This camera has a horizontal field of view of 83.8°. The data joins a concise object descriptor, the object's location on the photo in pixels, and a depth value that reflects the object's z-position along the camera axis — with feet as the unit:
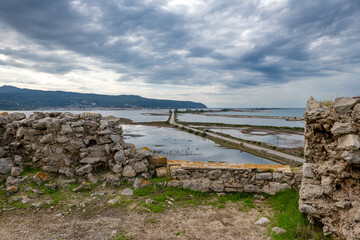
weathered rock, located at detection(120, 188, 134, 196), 21.58
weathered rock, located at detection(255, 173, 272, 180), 22.68
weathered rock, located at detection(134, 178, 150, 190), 22.54
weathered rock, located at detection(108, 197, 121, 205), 19.90
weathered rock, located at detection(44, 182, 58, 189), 21.88
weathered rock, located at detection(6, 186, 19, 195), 20.56
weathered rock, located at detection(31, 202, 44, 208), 18.93
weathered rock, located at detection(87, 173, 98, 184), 23.71
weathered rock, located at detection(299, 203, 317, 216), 14.83
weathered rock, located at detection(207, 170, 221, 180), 23.58
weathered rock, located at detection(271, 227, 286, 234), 15.17
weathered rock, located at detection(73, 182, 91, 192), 21.81
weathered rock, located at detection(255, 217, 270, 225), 17.06
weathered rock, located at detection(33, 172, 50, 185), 22.41
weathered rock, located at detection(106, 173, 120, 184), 23.74
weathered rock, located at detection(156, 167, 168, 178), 25.29
